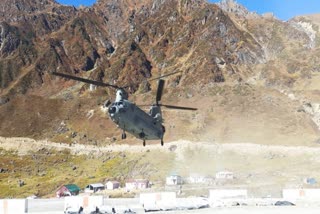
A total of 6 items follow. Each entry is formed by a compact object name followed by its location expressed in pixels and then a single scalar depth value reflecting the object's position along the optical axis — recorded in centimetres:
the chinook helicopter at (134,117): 4493
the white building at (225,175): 11811
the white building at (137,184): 11324
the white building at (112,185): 12104
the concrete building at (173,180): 11475
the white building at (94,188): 11874
